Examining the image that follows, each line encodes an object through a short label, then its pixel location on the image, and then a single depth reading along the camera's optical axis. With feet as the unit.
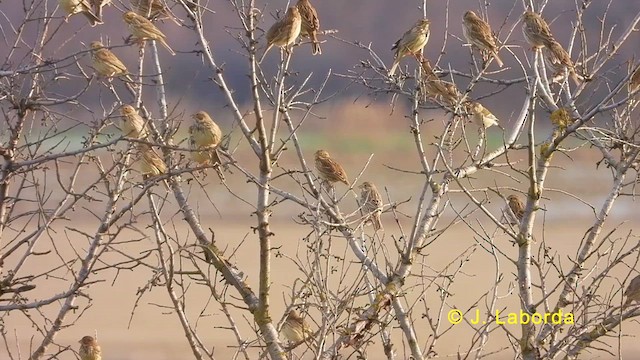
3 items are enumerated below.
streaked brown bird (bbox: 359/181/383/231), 51.73
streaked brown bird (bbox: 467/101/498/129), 50.91
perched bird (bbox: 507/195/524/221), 53.26
